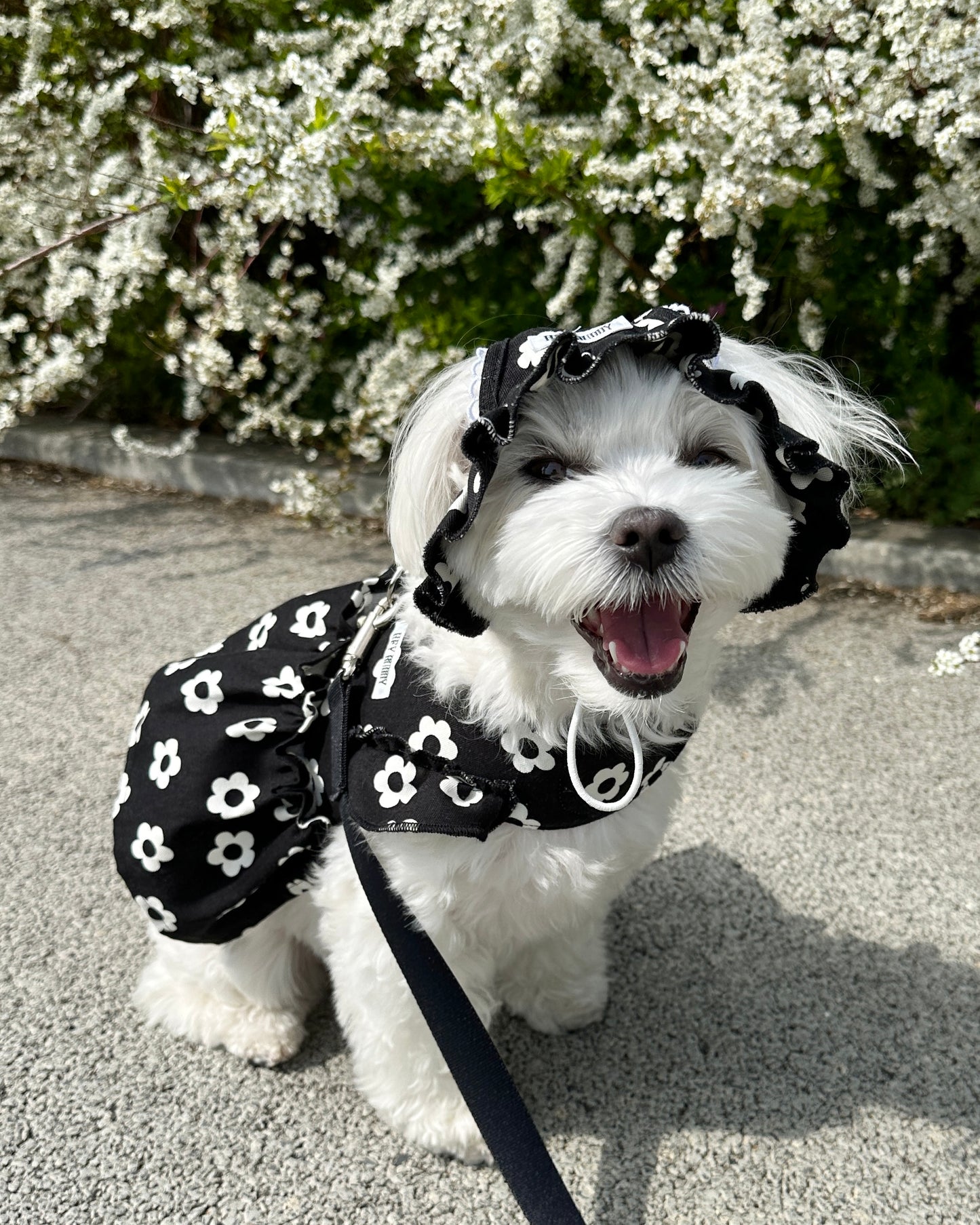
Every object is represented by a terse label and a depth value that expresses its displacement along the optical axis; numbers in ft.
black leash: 1.50
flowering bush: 2.81
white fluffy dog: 1.42
